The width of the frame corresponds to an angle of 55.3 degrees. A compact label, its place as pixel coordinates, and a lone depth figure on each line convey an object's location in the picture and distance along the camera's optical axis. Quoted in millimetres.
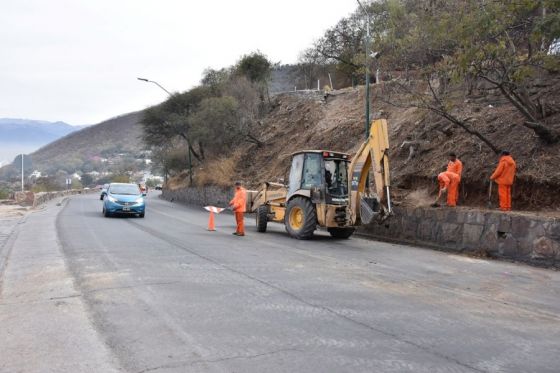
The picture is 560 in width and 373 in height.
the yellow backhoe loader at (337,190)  14781
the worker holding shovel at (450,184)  15586
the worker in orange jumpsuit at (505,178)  14147
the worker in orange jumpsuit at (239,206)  17078
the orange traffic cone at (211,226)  19334
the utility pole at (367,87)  18494
